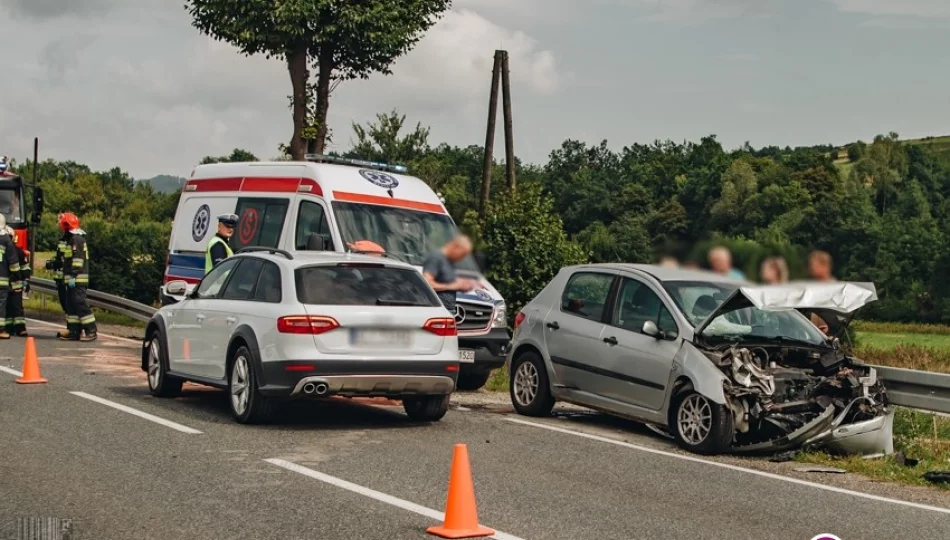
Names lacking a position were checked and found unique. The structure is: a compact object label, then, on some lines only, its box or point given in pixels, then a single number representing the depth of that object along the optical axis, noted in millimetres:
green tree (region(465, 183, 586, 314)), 27219
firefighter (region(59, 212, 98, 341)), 20266
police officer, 15742
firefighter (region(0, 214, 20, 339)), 20609
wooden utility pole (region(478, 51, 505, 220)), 32344
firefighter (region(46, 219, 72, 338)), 20469
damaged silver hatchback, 10781
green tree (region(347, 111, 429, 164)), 56969
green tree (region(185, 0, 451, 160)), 28938
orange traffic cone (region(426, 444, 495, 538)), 7105
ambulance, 15016
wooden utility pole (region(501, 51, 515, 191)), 32438
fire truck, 27188
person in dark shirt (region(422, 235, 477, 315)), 14875
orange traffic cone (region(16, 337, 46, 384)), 14266
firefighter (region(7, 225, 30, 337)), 20766
